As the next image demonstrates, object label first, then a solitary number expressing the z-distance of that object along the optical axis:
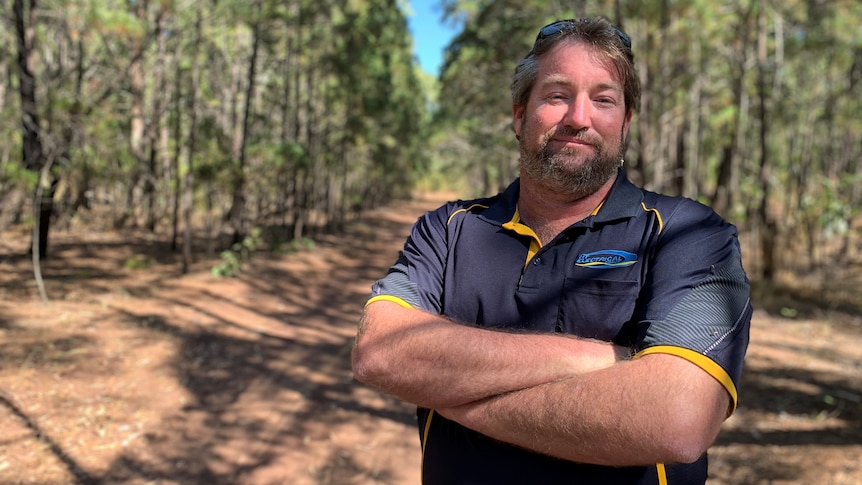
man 1.34
